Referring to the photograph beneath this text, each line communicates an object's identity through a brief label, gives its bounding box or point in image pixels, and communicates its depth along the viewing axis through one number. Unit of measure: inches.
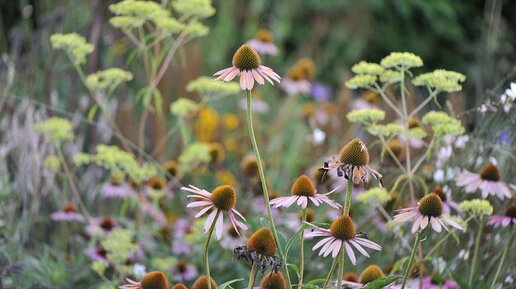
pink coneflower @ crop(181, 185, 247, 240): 103.8
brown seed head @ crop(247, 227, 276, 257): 103.5
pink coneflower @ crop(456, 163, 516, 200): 117.9
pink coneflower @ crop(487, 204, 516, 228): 118.5
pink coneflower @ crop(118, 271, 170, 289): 104.6
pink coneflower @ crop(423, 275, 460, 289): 118.9
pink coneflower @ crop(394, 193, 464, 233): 105.0
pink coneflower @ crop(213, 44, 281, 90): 106.0
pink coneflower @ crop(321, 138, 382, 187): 103.9
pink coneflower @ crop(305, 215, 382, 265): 103.9
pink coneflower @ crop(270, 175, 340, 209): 106.2
